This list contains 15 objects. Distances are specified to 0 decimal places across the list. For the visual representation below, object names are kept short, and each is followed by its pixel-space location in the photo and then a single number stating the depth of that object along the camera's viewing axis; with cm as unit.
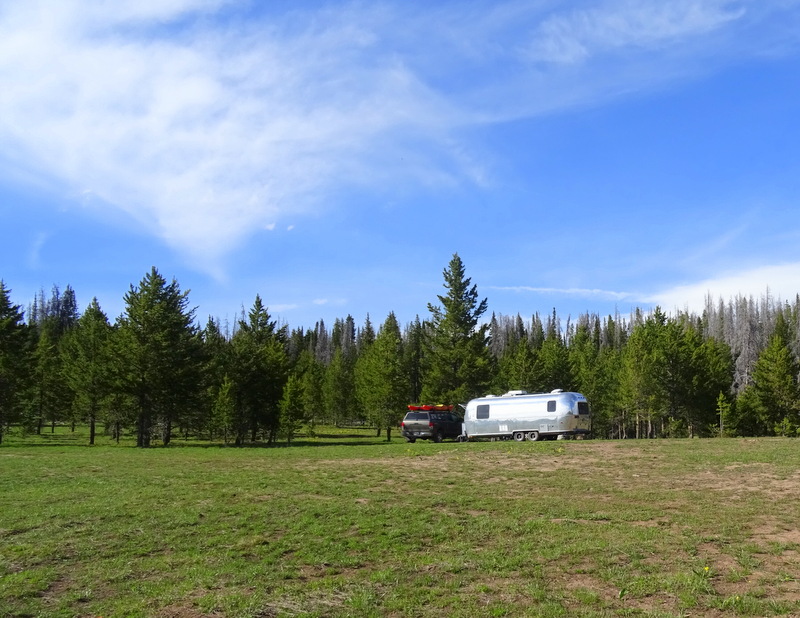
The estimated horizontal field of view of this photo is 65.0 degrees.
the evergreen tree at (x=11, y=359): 4053
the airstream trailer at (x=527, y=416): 3222
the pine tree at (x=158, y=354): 3734
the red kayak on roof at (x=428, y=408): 3869
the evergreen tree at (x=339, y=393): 7294
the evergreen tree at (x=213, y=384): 4059
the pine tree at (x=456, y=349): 4756
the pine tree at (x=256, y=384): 4400
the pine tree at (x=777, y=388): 4781
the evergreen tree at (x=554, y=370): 5669
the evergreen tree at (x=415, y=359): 7734
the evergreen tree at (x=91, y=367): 4047
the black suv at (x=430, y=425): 3778
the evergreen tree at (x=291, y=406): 4303
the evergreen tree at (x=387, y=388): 5025
